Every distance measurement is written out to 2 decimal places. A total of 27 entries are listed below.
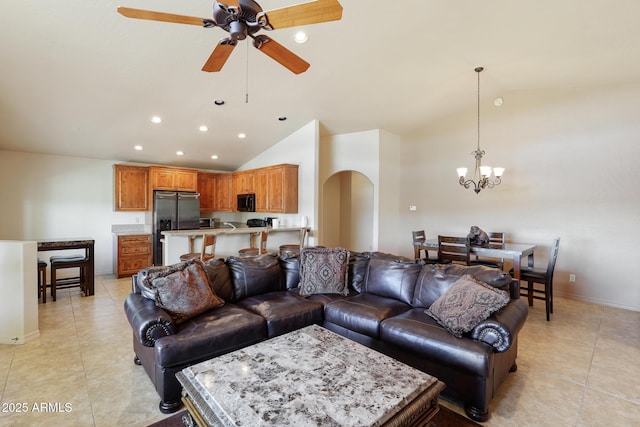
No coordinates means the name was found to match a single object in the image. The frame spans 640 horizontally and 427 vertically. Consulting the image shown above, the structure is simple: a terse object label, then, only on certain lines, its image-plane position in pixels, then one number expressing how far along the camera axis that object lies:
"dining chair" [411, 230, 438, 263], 4.77
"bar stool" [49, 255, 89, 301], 4.50
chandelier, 4.38
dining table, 3.95
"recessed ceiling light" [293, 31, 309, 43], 3.30
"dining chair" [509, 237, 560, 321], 3.84
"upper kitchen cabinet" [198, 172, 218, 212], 7.46
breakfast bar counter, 4.32
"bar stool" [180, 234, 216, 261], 4.25
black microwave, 6.87
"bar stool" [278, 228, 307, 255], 5.20
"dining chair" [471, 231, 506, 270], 4.50
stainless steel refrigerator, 6.18
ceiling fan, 1.73
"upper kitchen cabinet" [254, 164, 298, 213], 5.91
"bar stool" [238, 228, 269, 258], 4.80
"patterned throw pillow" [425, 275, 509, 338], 2.21
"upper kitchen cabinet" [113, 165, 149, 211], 6.16
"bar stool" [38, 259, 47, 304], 4.31
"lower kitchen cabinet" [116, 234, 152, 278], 5.87
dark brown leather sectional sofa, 2.09
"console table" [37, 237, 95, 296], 4.53
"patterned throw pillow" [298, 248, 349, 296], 3.31
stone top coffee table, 1.33
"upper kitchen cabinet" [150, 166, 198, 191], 6.38
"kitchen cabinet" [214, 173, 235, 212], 7.70
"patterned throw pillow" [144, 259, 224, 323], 2.42
